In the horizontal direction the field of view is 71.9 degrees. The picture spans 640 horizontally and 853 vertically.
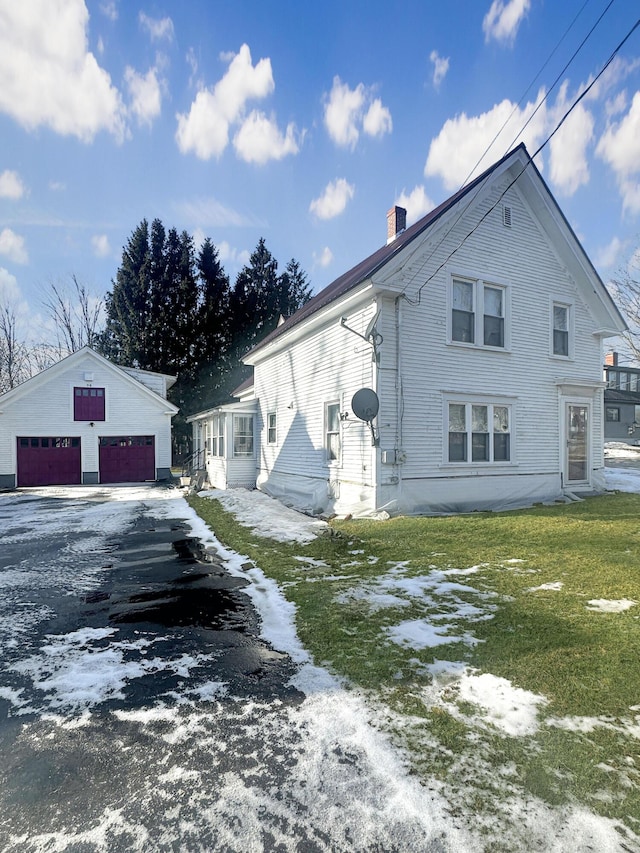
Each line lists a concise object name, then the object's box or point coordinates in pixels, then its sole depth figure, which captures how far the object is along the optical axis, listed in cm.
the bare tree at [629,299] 2898
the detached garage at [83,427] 1977
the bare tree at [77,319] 3722
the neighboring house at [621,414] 3633
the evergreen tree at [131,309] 2983
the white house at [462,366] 988
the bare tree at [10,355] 3525
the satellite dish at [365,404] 942
